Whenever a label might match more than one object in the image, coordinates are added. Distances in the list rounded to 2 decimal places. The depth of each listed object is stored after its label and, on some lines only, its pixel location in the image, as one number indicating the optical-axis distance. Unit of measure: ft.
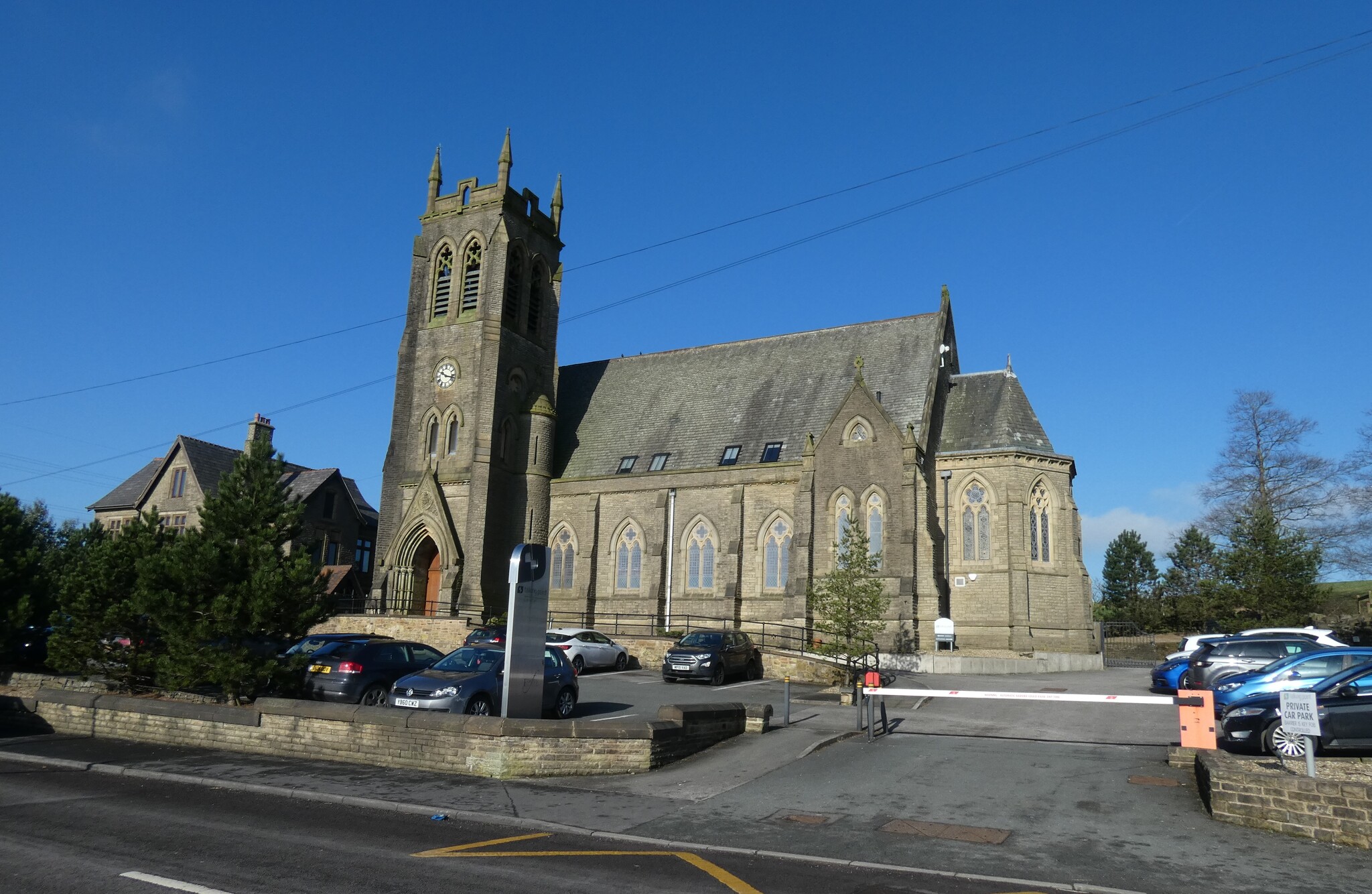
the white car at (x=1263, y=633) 70.74
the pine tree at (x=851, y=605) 79.46
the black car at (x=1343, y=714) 40.06
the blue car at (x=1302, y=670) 49.75
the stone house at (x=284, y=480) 161.27
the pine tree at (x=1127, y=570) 280.72
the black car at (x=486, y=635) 90.53
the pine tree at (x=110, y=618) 60.75
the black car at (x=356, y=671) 55.72
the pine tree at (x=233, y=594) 53.98
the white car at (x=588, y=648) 89.35
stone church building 111.24
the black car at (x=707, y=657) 79.71
